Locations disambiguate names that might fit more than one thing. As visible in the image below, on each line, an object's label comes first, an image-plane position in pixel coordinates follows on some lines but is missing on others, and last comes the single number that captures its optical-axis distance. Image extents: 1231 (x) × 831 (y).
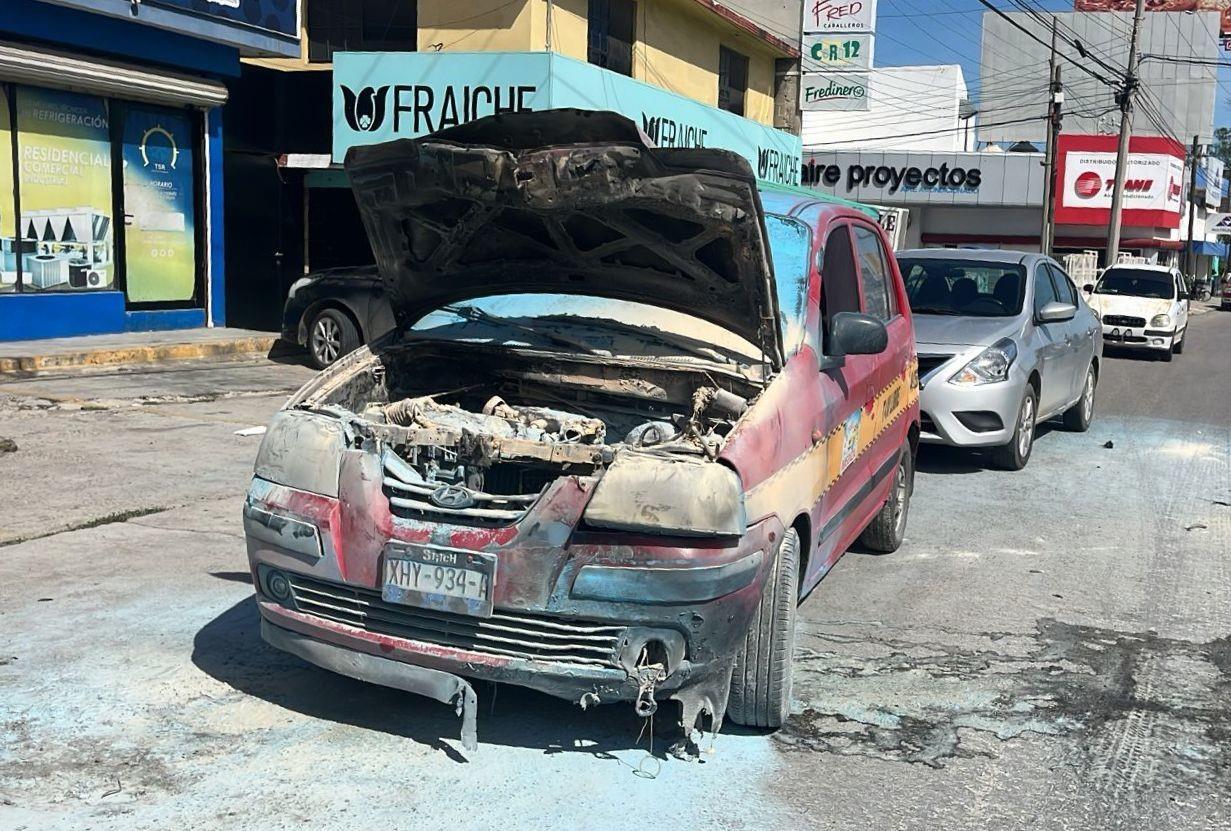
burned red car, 3.82
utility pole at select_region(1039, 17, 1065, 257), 30.48
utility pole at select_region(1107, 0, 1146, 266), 33.28
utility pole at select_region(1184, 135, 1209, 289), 57.24
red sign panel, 46.53
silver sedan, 9.18
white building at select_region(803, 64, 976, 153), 55.88
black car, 14.02
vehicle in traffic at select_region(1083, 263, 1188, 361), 20.83
